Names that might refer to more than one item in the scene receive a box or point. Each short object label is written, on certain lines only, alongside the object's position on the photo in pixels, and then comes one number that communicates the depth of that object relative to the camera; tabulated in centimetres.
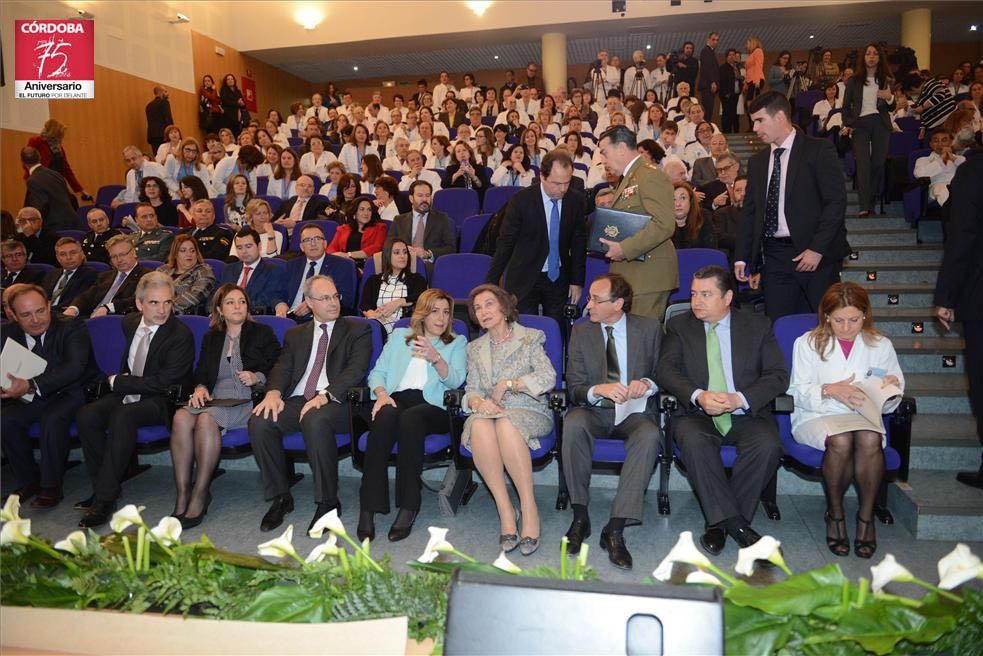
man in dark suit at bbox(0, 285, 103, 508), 357
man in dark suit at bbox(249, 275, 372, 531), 327
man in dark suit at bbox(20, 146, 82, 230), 650
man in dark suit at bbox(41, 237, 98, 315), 488
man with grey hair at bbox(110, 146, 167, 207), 743
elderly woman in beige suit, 297
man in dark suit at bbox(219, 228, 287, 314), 462
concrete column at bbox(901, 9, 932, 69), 1077
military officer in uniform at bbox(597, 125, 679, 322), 334
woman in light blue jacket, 314
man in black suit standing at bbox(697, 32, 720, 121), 997
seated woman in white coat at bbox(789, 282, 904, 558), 279
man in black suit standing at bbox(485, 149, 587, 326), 370
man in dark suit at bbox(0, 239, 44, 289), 491
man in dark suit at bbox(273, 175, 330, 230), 620
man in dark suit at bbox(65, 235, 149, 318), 473
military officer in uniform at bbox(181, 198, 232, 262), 550
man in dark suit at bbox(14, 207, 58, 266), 586
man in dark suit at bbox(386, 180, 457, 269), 521
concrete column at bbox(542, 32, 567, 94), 1135
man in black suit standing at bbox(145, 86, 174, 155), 939
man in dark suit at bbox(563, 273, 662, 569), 289
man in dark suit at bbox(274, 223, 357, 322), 468
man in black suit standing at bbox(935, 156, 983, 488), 303
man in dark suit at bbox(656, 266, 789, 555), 286
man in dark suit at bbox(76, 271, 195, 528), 344
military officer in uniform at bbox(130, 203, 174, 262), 563
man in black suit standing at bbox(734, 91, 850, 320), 326
